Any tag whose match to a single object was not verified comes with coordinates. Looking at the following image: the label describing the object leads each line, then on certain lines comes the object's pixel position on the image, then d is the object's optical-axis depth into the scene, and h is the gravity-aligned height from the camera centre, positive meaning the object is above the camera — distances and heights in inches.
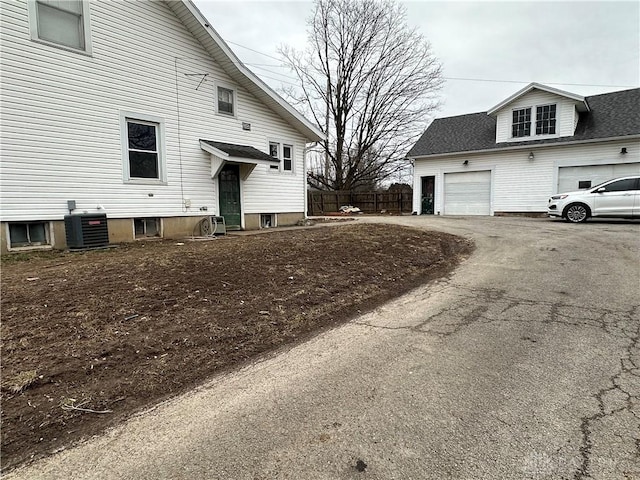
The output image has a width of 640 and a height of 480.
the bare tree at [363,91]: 1000.2 +350.8
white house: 287.3 +90.4
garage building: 588.1 +95.7
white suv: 446.0 +0.7
